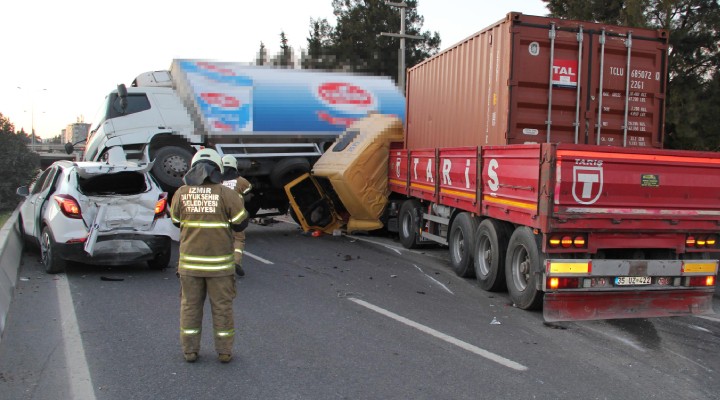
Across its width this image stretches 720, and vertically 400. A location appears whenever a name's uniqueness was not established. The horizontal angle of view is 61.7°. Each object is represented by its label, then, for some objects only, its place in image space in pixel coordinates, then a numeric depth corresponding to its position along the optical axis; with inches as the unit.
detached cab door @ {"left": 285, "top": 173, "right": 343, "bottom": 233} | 501.7
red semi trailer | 238.8
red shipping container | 317.7
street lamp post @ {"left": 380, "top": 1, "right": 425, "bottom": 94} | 938.1
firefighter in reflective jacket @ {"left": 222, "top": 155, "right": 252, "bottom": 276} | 323.9
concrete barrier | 246.9
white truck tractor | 489.1
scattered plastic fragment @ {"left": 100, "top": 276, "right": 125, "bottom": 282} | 311.6
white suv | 310.5
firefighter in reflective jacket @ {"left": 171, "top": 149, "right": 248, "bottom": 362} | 187.6
